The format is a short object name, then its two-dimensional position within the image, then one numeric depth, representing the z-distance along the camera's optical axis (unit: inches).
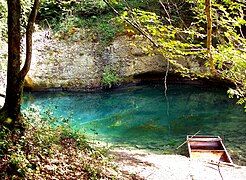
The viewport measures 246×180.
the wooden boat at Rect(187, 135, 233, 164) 313.0
